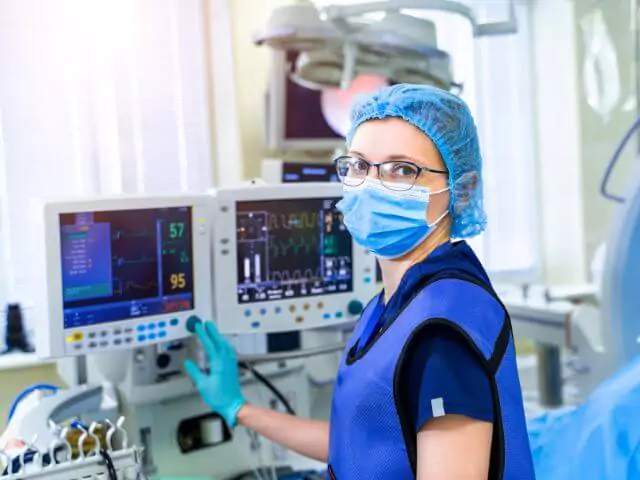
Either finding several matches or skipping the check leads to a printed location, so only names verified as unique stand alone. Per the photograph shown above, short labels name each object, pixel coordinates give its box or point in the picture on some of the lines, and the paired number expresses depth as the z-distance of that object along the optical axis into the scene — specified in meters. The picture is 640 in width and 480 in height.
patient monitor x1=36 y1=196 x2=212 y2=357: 1.34
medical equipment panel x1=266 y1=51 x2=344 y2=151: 2.44
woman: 0.94
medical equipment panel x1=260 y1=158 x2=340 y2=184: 2.33
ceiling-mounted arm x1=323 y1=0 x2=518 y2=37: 1.79
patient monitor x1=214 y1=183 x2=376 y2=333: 1.57
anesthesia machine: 1.36
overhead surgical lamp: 1.85
